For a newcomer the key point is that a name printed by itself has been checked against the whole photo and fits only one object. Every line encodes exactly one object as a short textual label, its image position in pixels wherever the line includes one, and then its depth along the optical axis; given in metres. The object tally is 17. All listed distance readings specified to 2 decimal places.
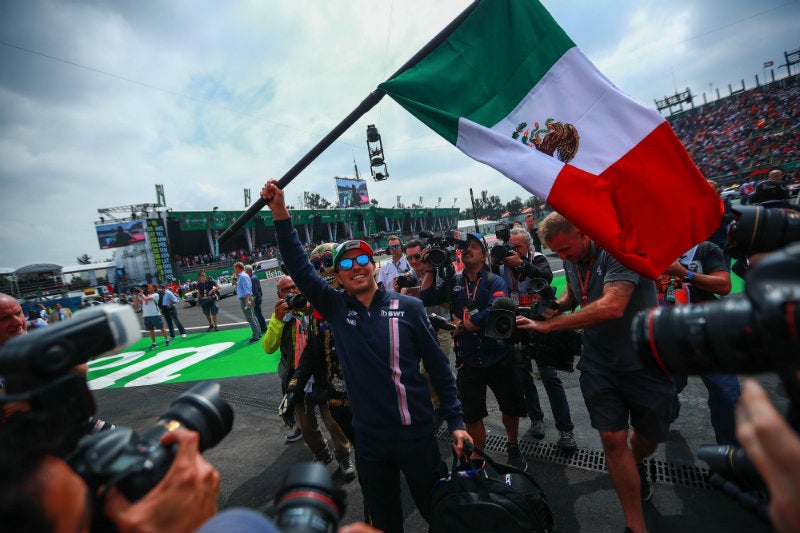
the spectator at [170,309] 10.72
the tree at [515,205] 82.56
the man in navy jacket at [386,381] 2.03
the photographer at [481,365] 3.01
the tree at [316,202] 78.24
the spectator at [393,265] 6.66
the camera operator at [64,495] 0.74
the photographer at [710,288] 2.62
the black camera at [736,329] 0.67
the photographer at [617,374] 2.13
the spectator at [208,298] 11.46
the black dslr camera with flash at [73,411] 0.86
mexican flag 2.39
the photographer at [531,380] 3.16
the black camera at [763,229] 1.49
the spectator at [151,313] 10.02
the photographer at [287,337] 3.39
